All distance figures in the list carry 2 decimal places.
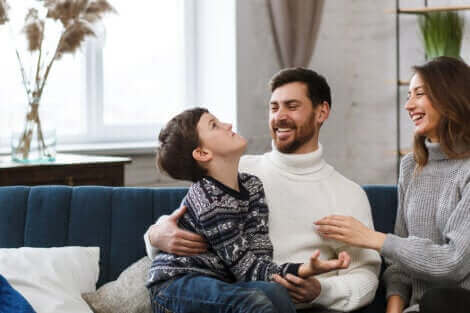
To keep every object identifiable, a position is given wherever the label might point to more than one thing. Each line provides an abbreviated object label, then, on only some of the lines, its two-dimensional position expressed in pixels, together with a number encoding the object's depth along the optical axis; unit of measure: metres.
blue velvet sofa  2.56
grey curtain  4.57
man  2.30
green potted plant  4.45
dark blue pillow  2.12
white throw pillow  2.28
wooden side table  3.46
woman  2.21
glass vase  3.65
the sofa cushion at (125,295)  2.32
